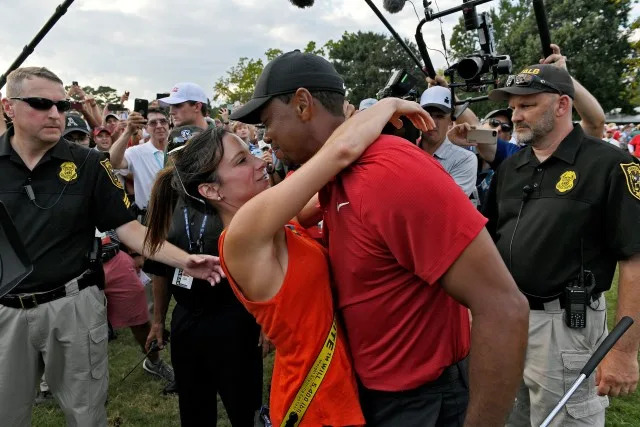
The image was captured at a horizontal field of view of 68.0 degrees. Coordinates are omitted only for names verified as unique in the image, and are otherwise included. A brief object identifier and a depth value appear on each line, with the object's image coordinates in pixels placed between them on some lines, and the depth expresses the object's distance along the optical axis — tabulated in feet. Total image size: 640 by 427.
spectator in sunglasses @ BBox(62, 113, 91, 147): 17.12
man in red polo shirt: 3.86
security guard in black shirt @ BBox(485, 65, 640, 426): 7.75
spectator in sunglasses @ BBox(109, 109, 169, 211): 17.17
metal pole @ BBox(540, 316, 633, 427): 5.92
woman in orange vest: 4.25
